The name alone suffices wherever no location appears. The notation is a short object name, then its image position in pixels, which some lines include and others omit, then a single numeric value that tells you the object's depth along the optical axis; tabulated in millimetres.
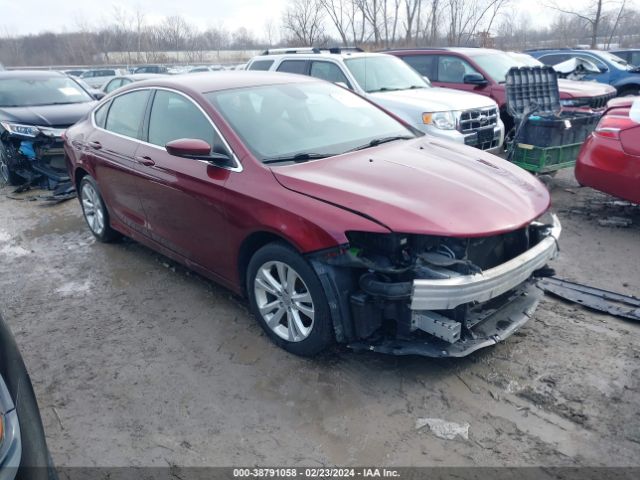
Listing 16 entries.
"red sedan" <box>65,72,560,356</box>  2932
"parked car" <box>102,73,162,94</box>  14645
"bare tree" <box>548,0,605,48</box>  27078
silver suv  7102
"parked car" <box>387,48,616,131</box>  8938
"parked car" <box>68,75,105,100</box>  9641
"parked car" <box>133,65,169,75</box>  29391
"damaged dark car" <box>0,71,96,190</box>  7758
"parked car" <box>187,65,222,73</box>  26350
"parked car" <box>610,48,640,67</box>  17289
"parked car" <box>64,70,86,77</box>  30359
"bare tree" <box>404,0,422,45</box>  29188
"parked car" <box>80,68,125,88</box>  28406
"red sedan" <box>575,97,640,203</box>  5016
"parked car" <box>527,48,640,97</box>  12852
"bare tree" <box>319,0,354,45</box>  26812
